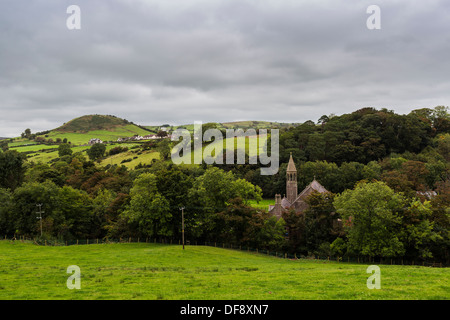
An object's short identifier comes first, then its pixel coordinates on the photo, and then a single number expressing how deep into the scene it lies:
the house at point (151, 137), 187.80
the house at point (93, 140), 183.50
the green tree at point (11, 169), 79.62
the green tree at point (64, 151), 139.50
